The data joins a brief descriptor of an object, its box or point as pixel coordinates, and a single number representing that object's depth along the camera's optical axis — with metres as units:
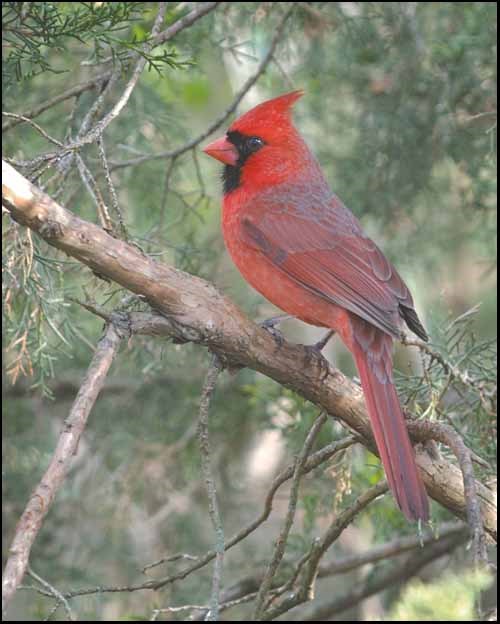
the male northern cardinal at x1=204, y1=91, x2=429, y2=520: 5.25
